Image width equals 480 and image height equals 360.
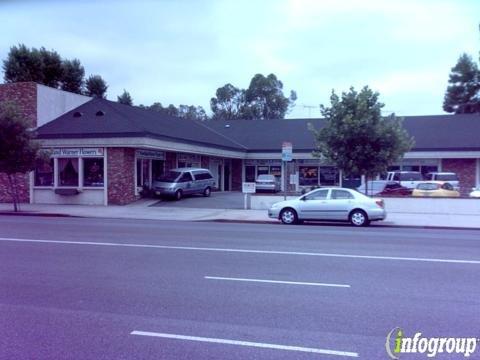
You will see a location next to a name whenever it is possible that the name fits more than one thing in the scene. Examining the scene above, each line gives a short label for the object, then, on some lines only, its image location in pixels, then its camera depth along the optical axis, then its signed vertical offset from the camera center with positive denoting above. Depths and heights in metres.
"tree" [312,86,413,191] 21.92 +1.67
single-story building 26.72 +1.53
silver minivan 28.23 -0.45
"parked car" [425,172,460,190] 30.16 -0.08
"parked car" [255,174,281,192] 34.81 -0.53
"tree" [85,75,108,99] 53.19 +9.11
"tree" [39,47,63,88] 49.62 +10.36
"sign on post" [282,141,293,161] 21.59 +0.97
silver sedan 18.75 -1.19
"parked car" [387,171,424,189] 31.08 -0.09
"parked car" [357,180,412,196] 26.77 -0.69
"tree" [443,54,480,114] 67.75 +11.74
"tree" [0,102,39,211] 22.70 +1.37
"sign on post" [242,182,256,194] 24.30 -0.56
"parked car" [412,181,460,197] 24.66 -0.67
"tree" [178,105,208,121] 87.50 +10.82
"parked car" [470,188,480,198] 25.70 -0.88
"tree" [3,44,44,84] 48.19 +10.21
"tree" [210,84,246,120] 80.94 +11.68
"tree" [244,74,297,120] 77.94 +11.74
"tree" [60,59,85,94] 51.22 +9.89
